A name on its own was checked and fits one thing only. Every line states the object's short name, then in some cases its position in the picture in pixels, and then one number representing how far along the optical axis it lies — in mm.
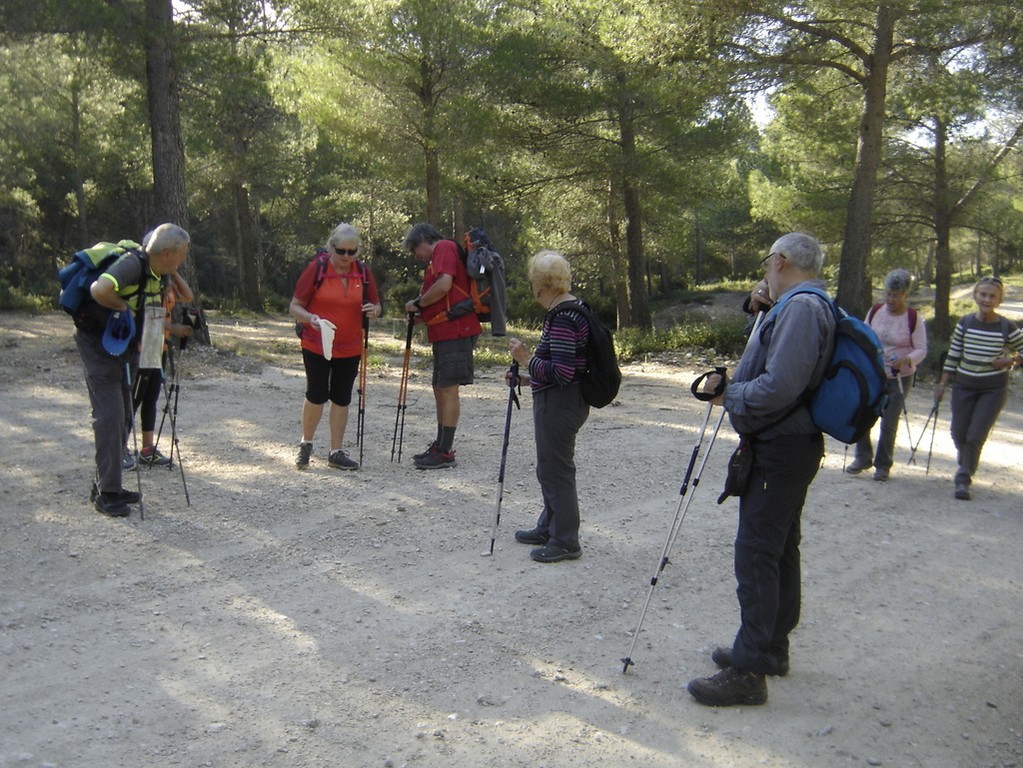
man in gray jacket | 3453
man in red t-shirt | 7000
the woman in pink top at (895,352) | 7504
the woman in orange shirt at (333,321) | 6863
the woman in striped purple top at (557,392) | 4977
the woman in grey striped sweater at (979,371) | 7078
